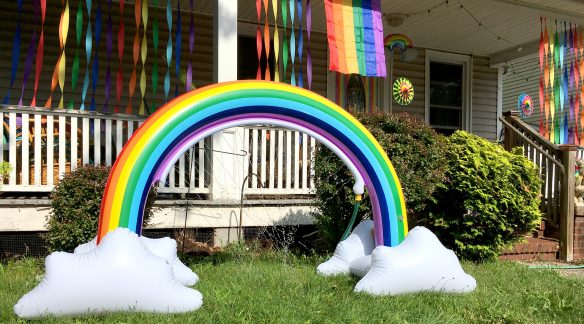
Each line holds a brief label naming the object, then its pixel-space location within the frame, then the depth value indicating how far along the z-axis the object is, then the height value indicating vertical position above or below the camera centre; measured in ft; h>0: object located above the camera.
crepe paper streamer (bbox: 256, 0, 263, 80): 21.85 +5.38
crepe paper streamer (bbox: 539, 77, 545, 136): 29.61 +3.78
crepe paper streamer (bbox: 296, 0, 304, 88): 22.25 +6.94
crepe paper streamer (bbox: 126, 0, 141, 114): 21.40 +4.80
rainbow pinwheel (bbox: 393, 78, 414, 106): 35.06 +4.86
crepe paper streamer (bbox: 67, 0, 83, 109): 20.13 +4.98
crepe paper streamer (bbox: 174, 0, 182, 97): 23.06 +5.07
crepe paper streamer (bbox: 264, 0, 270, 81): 21.73 +5.50
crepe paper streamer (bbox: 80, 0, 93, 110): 20.30 +4.92
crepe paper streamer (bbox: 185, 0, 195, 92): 21.27 +3.97
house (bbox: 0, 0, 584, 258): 19.08 +4.75
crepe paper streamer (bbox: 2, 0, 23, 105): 20.31 +4.45
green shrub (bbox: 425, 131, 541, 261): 17.70 -1.69
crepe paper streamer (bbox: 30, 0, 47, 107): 19.35 +3.94
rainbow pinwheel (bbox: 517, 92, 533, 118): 42.16 +4.77
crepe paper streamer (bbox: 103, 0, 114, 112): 22.97 +5.29
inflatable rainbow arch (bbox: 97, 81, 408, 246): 11.30 +0.43
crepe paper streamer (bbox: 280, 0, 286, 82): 22.62 +5.50
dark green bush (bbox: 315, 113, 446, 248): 16.46 -0.42
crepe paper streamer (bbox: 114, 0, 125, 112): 21.59 +5.09
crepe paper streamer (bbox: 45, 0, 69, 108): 19.01 +4.35
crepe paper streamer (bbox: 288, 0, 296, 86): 22.29 +5.61
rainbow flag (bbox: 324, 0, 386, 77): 22.62 +5.90
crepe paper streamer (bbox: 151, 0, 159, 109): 22.47 +5.53
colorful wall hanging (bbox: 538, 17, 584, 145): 30.44 +6.95
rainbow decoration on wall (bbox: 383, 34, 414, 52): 31.37 +7.69
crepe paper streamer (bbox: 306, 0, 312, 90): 22.90 +6.45
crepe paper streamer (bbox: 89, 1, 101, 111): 21.54 +5.32
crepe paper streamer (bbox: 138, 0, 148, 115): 21.03 +4.66
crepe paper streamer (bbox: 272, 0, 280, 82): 21.79 +5.38
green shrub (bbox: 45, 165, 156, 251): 14.73 -1.84
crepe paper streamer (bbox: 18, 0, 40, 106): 20.72 +4.10
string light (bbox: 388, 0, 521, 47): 29.31 +9.38
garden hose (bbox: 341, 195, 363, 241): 14.36 -1.75
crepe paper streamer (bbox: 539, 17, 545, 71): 29.65 +6.84
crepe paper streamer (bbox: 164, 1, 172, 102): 21.54 +4.80
